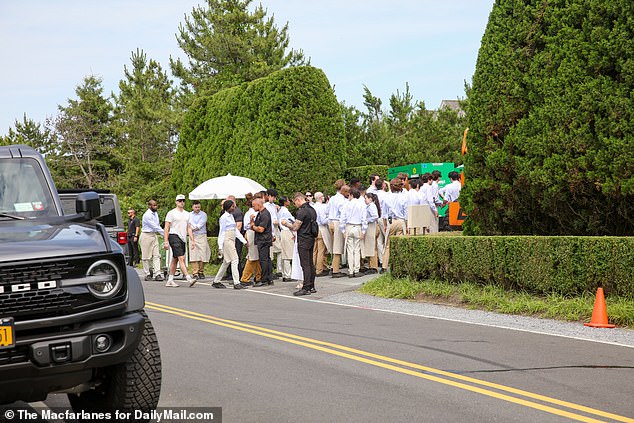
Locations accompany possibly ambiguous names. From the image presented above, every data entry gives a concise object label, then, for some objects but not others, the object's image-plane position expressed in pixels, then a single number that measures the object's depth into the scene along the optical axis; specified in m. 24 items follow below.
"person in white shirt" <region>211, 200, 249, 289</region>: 20.72
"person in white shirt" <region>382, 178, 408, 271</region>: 21.09
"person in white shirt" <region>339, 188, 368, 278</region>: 20.16
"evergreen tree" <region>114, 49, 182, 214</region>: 59.59
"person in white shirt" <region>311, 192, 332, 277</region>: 21.61
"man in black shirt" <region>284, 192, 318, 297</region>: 17.86
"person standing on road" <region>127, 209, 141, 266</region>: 28.09
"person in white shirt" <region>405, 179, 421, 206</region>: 21.02
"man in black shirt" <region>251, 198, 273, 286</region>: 19.88
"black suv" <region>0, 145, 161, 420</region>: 5.01
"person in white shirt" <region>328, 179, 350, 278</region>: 20.92
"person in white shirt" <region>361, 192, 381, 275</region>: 20.66
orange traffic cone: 11.75
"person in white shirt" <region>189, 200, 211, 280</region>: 23.05
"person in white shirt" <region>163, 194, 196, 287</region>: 22.30
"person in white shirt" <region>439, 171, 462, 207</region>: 22.21
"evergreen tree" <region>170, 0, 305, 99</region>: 52.16
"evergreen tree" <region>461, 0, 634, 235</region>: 13.55
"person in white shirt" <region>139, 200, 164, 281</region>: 24.50
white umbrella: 23.31
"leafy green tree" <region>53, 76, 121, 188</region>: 68.50
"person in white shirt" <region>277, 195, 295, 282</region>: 21.36
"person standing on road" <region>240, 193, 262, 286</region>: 20.59
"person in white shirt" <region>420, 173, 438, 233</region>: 21.31
